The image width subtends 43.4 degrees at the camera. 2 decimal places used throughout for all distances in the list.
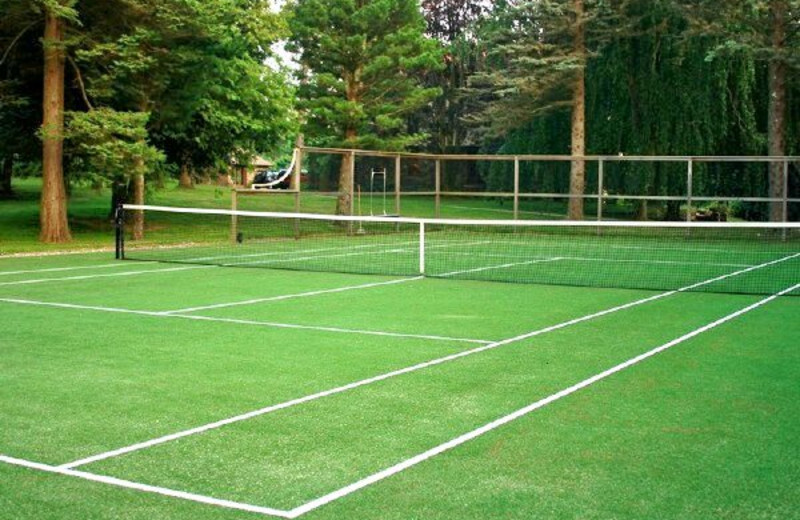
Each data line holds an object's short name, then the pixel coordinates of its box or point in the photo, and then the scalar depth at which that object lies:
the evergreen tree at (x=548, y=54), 33.53
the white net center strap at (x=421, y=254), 17.02
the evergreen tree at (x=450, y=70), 55.97
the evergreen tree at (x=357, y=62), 34.19
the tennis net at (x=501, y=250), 17.44
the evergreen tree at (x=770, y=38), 28.12
